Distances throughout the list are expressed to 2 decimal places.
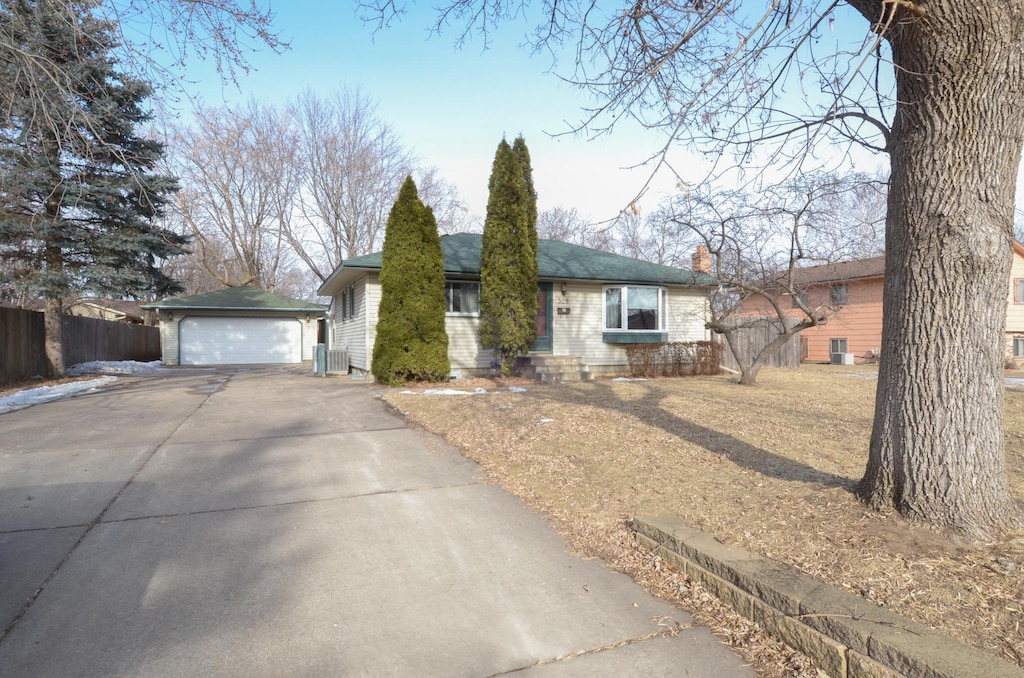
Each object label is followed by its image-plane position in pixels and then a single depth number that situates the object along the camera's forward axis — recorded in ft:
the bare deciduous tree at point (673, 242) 42.09
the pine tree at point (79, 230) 21.31
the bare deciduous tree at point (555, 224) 121.70
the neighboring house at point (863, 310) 74.38
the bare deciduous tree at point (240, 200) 91.04
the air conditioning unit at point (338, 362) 52.31
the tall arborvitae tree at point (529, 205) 42.78
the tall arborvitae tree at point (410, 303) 39.11
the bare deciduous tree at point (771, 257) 36.60
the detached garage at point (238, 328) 69.92
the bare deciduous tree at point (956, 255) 9.67
